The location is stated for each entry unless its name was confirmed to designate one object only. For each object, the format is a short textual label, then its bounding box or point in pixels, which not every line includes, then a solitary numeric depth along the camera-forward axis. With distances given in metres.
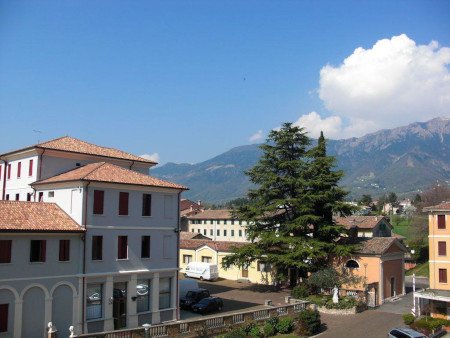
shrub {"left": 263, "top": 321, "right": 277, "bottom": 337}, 30.94
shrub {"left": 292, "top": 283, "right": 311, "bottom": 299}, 42.53
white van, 55.00
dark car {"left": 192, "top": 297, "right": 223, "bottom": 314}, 36.56
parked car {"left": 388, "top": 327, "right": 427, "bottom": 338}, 27.51
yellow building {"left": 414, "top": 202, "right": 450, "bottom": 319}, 39.88
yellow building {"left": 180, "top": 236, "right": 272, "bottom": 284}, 53.28
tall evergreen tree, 44.62
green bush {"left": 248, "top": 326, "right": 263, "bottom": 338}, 30.02
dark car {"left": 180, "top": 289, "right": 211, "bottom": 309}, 38.22
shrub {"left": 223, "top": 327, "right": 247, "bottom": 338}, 27.81
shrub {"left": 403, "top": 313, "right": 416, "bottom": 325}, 33.94
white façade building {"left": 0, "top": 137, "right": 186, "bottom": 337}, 28.73
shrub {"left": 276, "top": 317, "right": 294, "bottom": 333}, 32.09
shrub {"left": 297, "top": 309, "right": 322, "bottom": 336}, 32.12
